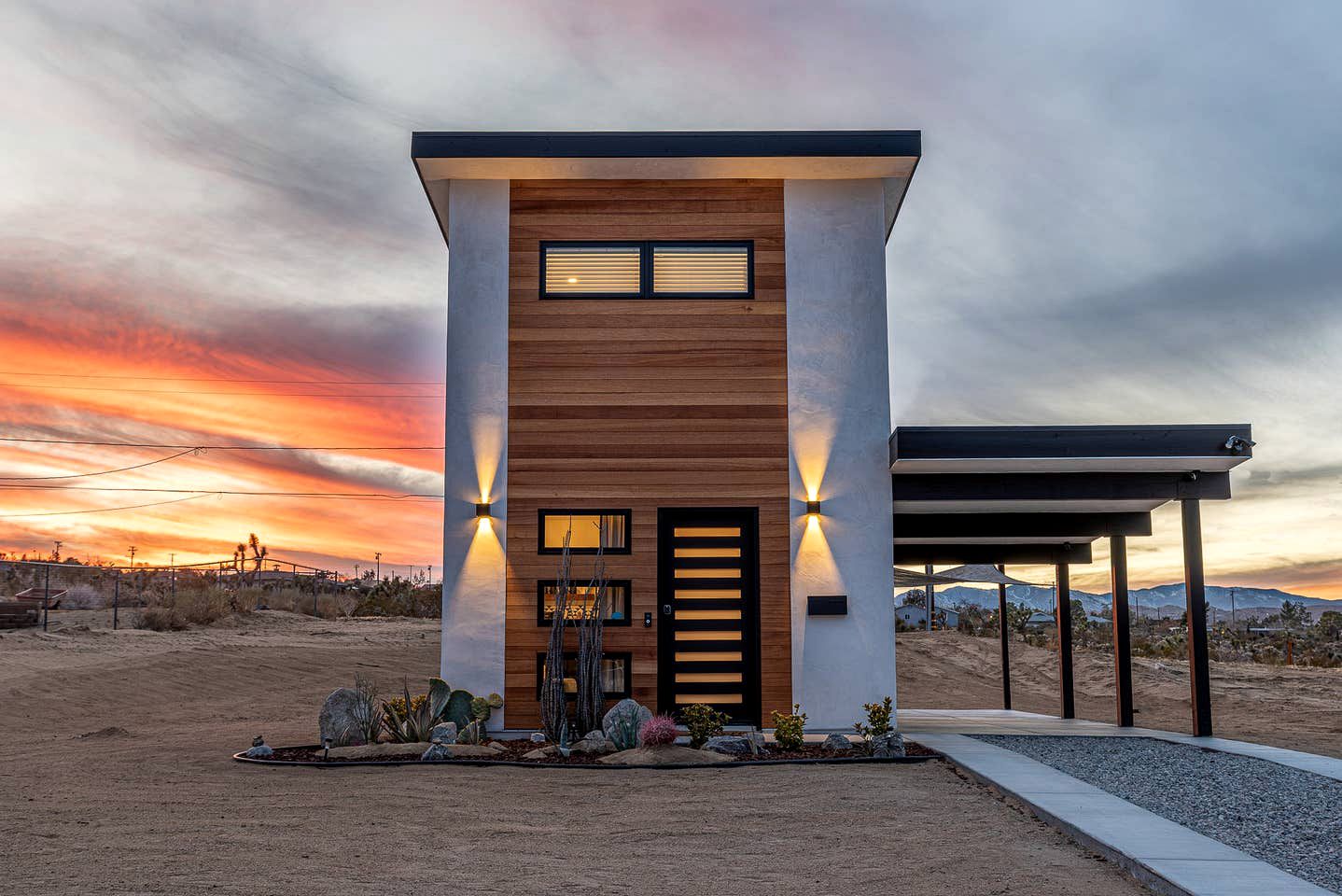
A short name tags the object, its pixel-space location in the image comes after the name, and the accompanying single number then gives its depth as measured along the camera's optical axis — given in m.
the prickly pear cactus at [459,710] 9.45
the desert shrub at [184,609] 20.78
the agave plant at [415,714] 8.92
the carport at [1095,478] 9.54
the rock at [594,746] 8.70
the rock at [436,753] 8.26
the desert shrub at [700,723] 8.74
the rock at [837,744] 8.83
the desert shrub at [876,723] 9.12
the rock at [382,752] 8.35
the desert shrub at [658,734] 8.41
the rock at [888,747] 8.60
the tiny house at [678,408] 9.94
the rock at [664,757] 8.21
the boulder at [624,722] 8.66
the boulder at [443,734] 8.98
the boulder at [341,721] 8.66
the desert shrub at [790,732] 8.91
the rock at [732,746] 8.65
